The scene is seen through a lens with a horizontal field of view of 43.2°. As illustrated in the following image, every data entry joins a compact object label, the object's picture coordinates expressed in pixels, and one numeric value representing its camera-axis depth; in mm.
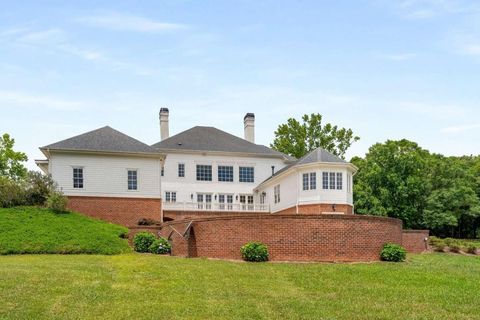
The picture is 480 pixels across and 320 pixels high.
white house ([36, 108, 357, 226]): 35781
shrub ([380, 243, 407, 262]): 22094
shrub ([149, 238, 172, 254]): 25391
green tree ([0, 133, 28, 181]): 49250
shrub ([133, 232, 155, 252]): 26141
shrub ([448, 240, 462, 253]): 30781
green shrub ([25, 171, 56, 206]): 31811
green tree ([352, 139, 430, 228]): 45938
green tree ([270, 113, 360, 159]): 56812
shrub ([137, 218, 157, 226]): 31672
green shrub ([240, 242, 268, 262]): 21297
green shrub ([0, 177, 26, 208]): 30969
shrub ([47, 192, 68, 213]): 30938
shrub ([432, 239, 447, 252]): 30842
